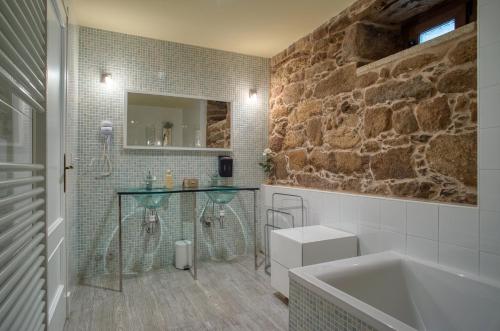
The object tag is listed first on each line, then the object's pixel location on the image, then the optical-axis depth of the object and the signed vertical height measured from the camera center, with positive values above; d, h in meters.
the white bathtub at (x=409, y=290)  1.49 -0.70
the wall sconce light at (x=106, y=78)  2.94 +0.84
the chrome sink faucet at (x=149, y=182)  2.95 -0.18
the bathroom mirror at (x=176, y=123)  3.10 +0.45
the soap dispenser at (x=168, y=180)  3.10 -0.17
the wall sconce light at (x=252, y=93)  3.64 +0.87
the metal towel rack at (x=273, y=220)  3.06 -0.59
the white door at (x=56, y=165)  1.58 -0.01
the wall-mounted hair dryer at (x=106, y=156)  2.95 +0.07
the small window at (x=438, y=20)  1.99 +1.07
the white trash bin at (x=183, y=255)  3.16 -0.97
